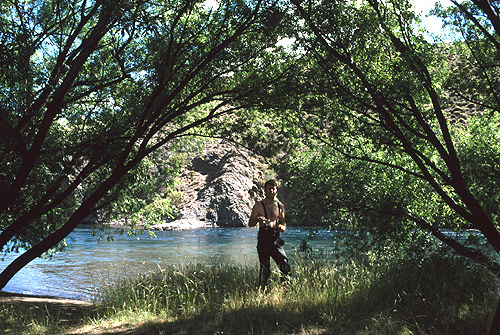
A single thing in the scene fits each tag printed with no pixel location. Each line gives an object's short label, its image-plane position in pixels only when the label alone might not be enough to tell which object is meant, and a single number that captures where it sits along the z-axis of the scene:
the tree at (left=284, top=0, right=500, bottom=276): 7.57
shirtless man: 7.39
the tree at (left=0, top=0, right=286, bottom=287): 7.06
